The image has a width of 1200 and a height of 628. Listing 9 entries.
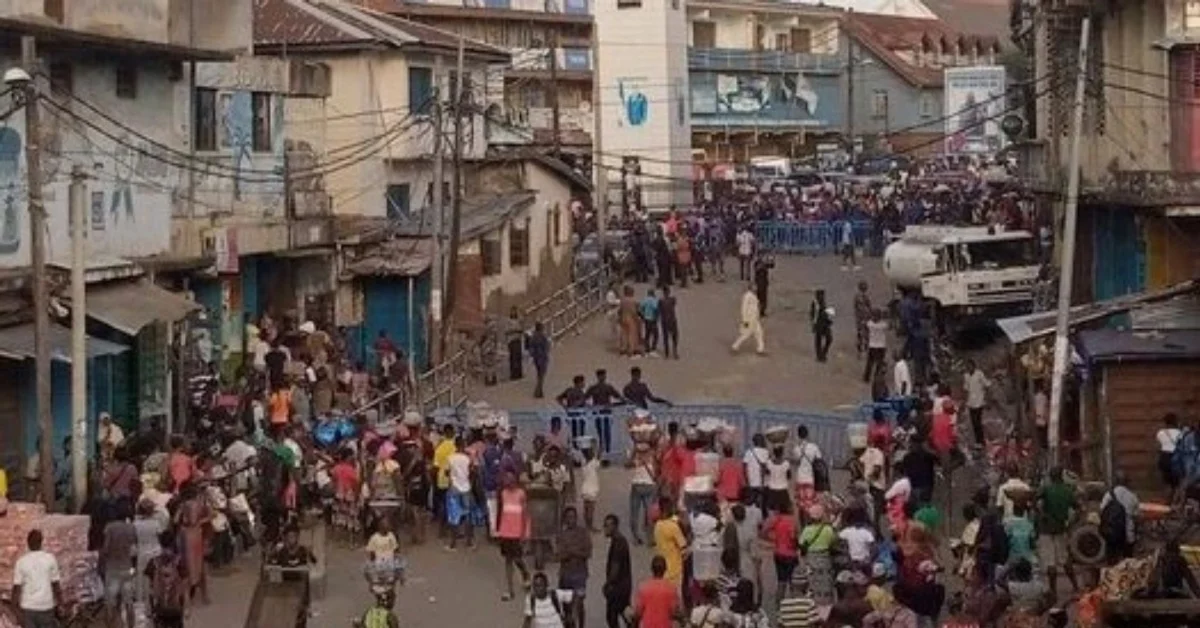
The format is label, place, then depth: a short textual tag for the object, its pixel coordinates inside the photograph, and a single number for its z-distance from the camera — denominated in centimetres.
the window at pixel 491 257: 4122
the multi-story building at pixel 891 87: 8719
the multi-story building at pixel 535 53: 6569
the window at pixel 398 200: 4397
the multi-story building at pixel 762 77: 7794
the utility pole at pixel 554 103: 5419
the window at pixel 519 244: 4269
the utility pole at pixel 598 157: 4603
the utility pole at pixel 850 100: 8294
